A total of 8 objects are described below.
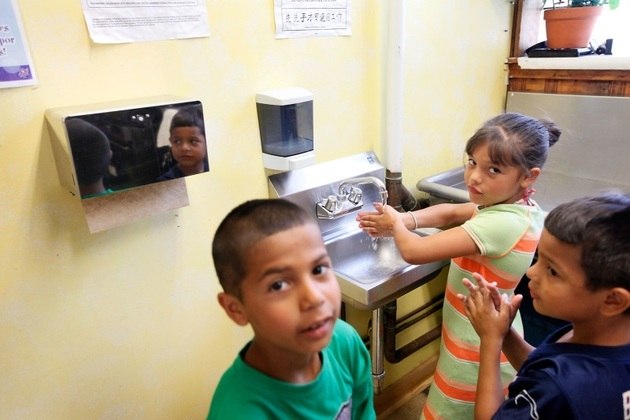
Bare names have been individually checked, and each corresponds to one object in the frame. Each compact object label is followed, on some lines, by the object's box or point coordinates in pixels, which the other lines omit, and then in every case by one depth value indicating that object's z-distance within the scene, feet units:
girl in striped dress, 3.67
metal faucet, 4.84
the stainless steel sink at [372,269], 4.16
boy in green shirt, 2.27
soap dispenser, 4.10
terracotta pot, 5.69
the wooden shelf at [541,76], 5.61
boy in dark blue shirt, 2.48
